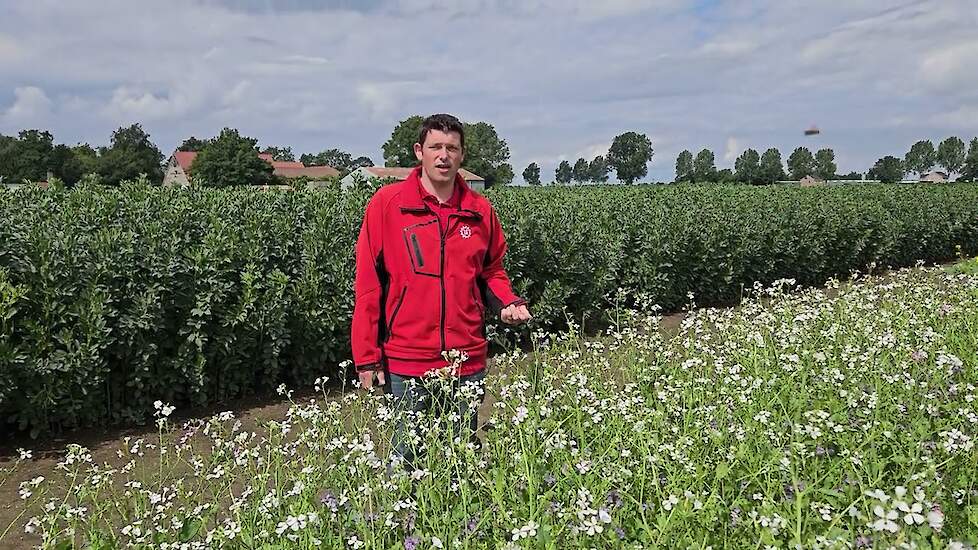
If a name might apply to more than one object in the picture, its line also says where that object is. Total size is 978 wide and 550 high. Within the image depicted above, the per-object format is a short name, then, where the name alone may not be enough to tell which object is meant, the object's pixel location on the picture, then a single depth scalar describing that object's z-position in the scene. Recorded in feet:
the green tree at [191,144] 341.21
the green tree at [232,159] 216.95
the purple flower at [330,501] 8.78
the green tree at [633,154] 422.82
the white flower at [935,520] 5.93
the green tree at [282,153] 386.93
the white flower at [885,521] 5.79
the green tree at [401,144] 280.92
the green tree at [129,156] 248.52
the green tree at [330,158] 395.12
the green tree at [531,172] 397.06
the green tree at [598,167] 434.71
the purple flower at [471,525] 8.33
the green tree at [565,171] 449.56
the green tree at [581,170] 445.37
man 11.41
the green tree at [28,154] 226.93
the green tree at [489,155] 321.32
